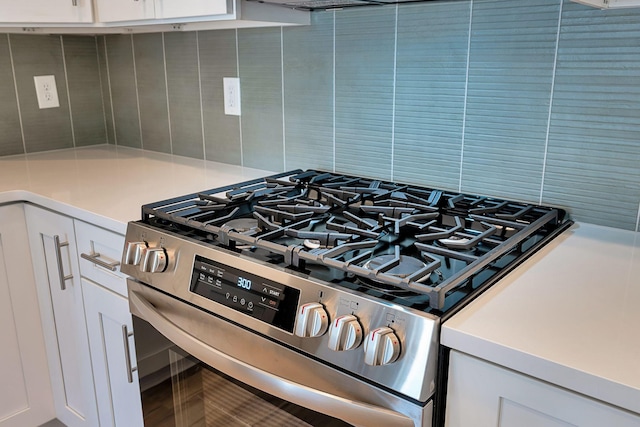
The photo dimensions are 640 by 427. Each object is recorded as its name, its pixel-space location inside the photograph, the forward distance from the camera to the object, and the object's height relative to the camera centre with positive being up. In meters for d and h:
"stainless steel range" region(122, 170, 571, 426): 0.82 -0.35
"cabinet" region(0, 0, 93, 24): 1.71 +0.22
